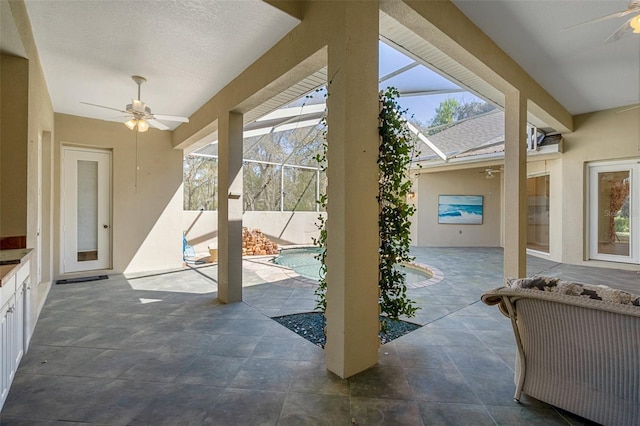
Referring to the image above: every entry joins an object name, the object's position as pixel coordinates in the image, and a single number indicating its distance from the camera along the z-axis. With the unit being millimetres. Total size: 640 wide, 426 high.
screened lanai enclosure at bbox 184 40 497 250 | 8406
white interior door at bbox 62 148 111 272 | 5285
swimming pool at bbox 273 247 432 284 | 6294
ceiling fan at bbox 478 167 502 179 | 8878
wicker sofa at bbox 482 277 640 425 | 1513
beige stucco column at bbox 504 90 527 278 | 4031
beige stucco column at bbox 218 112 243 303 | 3994
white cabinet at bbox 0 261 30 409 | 1789
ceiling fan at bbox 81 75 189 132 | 3820
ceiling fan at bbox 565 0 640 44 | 2350
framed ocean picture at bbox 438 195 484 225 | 10047
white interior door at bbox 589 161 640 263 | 6164
